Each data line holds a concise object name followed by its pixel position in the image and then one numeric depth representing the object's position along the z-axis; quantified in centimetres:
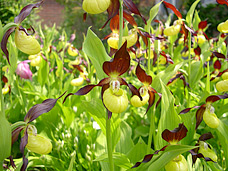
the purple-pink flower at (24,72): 74
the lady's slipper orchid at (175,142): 33
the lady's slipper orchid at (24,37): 32
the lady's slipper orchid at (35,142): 33
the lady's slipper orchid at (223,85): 47
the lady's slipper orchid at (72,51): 101
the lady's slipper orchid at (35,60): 79
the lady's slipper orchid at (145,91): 42
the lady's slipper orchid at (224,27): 49
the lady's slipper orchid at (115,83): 31
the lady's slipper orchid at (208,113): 43
